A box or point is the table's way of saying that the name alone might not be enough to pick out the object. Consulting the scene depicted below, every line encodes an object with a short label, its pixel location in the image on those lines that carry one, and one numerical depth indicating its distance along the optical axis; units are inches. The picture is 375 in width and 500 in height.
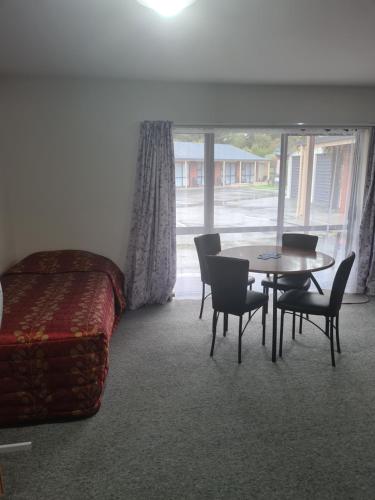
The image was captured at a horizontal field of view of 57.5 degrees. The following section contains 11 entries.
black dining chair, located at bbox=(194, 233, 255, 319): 137.5
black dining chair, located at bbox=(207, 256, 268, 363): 103.8
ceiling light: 70.2
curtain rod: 152.2
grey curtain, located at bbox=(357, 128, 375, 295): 161.3
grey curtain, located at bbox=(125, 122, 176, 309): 147.9
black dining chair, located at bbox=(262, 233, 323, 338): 133.7
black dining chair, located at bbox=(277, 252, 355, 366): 104.2
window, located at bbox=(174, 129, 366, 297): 159.3
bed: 81.5
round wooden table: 109.7
